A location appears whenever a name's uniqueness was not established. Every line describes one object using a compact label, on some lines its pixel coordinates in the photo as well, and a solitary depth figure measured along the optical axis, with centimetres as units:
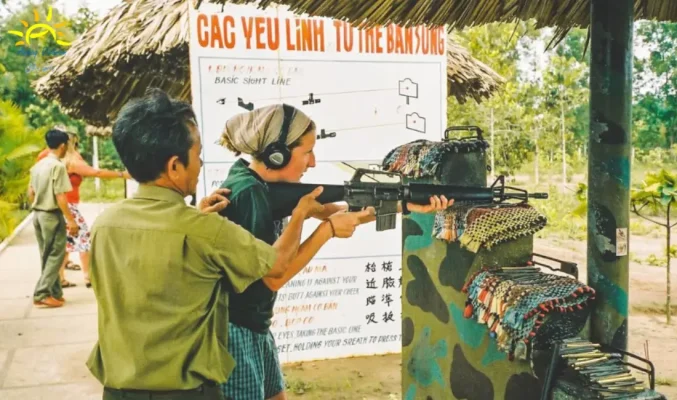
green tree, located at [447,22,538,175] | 1377
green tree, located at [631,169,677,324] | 613
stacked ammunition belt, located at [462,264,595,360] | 217
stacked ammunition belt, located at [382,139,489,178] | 287
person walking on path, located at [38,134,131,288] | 695
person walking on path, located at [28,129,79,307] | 645
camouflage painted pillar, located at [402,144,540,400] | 261
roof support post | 225
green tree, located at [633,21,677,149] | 1955
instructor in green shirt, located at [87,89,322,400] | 170
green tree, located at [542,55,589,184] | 1485
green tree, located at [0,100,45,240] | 1290
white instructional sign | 450
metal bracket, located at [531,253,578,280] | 240
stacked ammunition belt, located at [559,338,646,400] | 192
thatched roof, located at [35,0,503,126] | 502
